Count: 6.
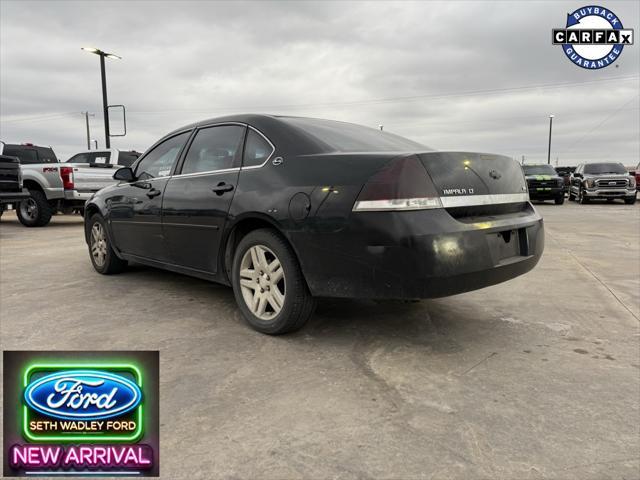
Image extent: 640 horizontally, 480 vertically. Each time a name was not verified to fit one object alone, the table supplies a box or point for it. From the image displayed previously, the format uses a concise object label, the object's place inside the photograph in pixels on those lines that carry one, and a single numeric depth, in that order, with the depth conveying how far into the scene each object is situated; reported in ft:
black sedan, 8.80
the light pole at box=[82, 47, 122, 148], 55.98
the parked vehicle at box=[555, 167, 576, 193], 86.22
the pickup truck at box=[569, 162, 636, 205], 59.77
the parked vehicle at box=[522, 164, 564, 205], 61.16
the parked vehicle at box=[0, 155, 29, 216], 31.40
